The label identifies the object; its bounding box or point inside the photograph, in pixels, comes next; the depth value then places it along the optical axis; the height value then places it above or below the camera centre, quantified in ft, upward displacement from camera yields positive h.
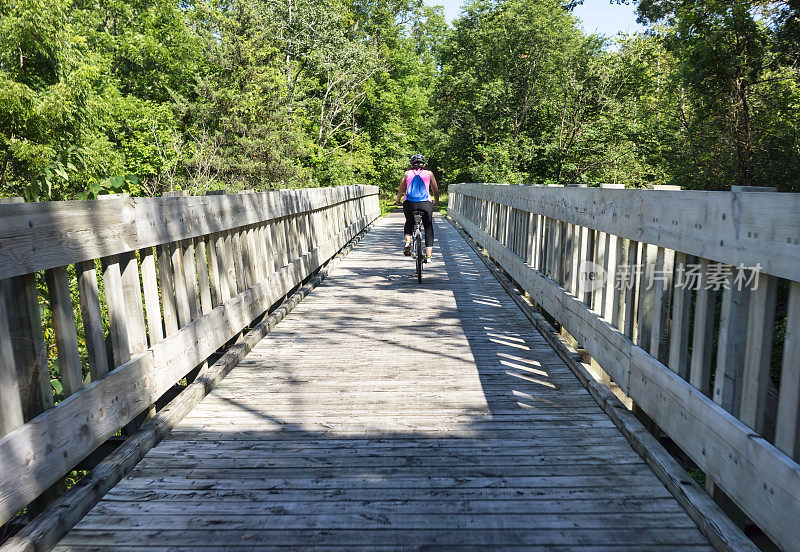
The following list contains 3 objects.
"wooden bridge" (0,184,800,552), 8.57 -4.85
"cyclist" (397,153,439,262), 33.50 -1.75
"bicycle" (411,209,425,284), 31.68 -4.23
